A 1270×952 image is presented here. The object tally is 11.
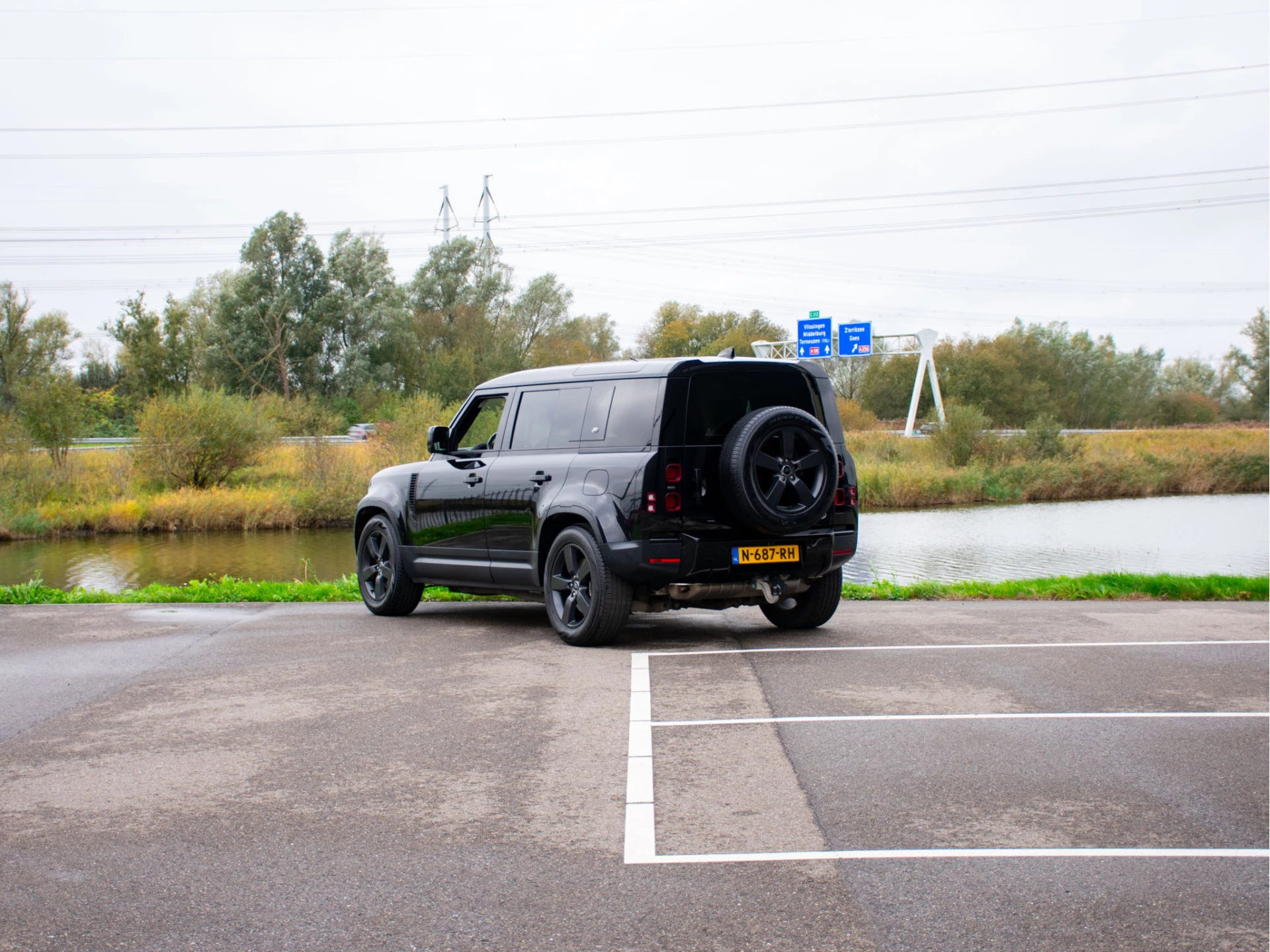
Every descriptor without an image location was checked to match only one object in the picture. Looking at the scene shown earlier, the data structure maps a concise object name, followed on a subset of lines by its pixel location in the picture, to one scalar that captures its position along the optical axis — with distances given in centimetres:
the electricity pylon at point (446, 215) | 7473
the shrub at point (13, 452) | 3259
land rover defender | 841
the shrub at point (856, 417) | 5689
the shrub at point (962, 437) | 4197
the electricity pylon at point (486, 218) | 7188
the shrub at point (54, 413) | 3394
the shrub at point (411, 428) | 3431
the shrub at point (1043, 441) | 4284
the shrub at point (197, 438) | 3466
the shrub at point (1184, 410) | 8194
